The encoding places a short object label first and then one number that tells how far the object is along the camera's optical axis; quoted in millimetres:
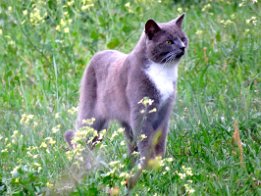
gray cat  9027
